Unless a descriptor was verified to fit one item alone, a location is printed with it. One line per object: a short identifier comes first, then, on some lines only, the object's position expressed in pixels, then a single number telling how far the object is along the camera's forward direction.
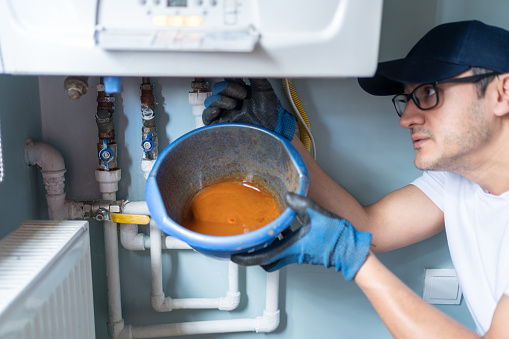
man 0.82
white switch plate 1.24
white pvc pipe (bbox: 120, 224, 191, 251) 1.12
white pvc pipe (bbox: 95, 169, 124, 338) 1.08
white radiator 0.67
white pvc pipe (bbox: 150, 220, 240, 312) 1.12
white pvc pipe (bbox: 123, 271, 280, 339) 1.19
